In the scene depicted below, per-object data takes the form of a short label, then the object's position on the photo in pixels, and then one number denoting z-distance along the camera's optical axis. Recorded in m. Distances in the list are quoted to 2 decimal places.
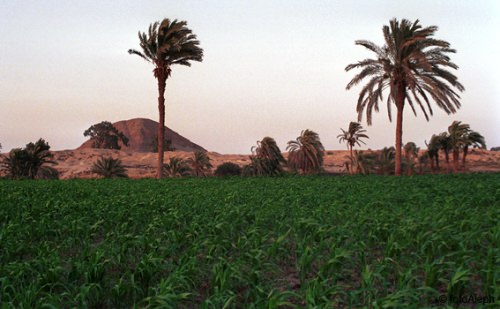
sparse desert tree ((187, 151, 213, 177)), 47.97
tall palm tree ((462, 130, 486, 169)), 44.03
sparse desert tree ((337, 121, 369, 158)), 53.22
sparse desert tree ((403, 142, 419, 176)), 54.04
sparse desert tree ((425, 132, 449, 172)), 47.09
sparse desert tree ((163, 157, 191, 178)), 43.25
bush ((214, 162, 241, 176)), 45.50
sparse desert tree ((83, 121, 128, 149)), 112.36
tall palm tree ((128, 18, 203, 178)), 30.78
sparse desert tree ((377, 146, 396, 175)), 43.44
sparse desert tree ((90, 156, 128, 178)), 38.67
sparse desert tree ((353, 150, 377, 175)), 41.72
